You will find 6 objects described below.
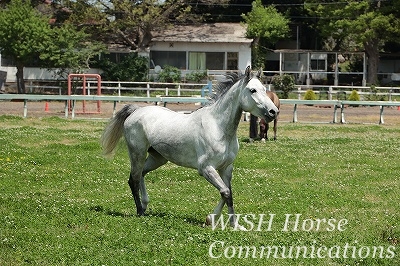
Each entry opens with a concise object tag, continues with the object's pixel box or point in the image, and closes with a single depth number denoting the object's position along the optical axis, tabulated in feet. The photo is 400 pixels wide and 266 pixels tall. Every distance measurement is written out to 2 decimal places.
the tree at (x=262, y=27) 198.39
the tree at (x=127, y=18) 184.24
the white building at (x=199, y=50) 196.34
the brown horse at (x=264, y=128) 76.59
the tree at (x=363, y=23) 178.79
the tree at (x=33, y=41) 166.81
